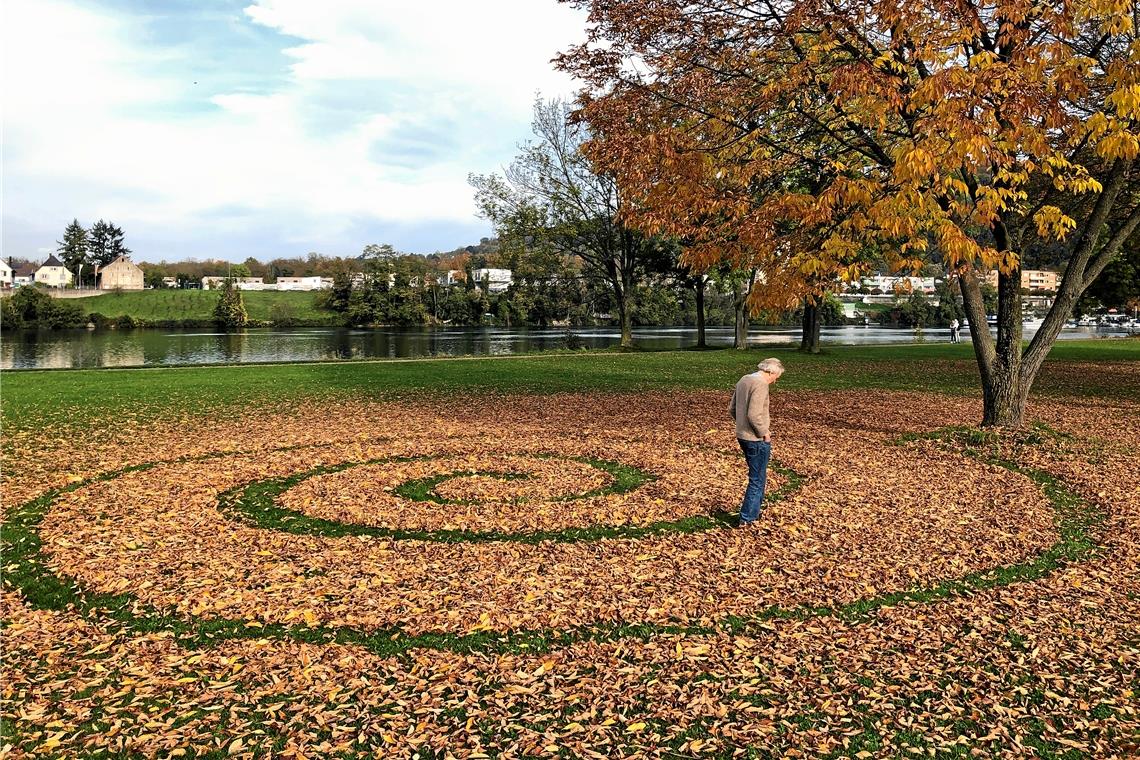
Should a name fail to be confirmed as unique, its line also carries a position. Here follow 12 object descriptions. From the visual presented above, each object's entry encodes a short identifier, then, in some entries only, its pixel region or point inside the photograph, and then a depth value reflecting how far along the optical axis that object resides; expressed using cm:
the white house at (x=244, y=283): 13231
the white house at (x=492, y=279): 10075
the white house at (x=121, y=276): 12476
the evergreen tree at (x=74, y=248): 13100
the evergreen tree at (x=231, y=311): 8650
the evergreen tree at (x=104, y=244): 14112
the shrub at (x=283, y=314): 9700
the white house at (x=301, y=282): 14782
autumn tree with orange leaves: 975
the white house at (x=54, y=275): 13162
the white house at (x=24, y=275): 12166
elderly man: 789
